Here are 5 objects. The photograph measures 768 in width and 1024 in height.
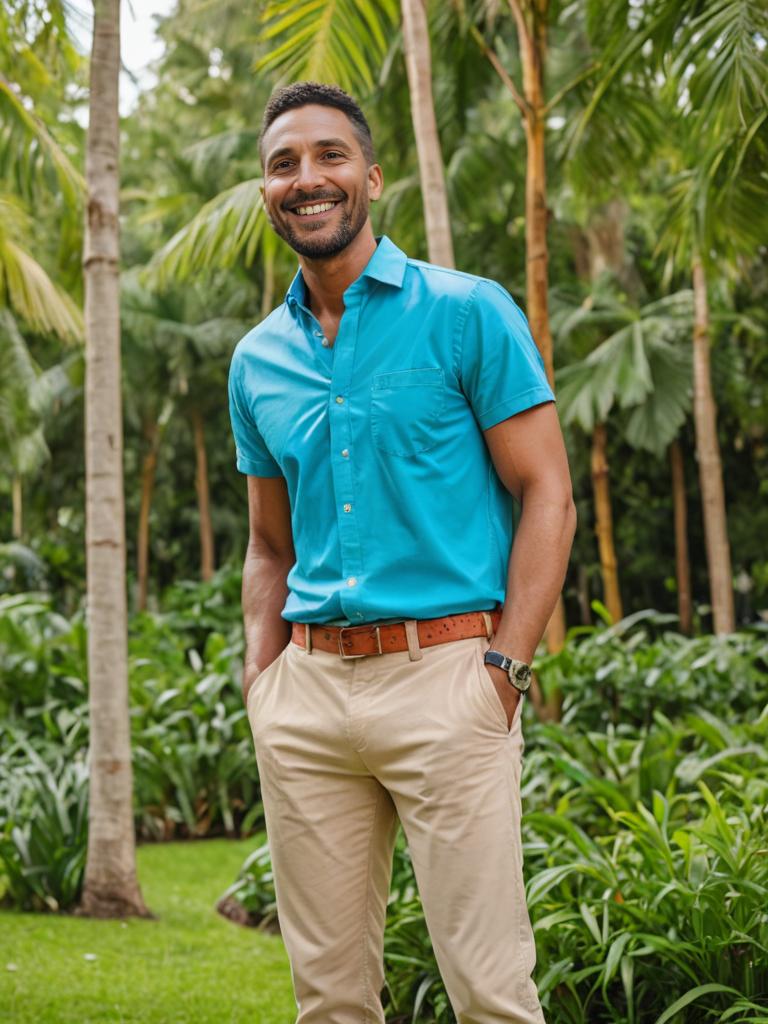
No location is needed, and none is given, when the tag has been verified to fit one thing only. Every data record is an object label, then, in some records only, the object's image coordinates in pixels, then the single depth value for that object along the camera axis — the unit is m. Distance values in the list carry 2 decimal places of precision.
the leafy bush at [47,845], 5.79
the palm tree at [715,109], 5.28
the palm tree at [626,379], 12.84
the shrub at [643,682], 7.46
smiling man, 2.22
